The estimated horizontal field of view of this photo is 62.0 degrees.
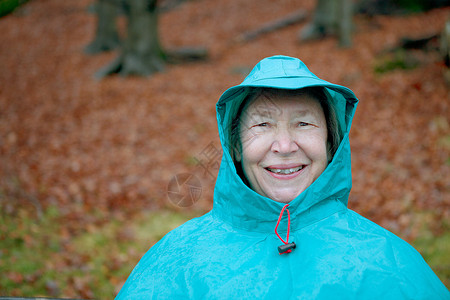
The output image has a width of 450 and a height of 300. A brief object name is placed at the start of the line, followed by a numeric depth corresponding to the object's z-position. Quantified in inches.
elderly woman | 69.4
